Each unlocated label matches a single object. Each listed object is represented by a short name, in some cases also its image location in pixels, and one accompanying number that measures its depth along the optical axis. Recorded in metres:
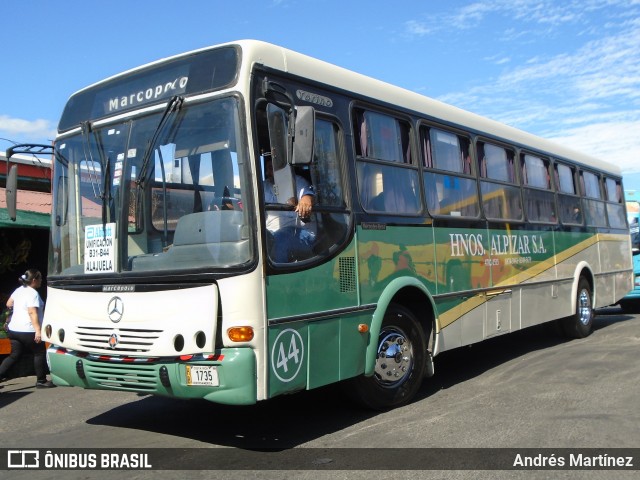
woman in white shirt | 8.61
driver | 5.01
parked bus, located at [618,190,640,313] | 14.81
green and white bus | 4.84
